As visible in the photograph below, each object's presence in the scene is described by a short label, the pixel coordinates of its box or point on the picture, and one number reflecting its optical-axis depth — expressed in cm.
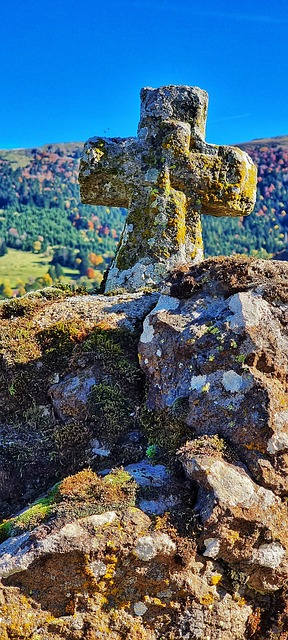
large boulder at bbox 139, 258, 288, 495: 470
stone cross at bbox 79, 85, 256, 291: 812
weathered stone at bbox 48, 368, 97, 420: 556
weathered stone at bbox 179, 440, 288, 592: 428
